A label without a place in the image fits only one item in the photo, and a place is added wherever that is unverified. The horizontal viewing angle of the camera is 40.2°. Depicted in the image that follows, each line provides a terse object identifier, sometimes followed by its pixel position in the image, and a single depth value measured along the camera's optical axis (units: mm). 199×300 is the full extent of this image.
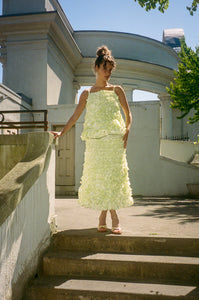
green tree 9164
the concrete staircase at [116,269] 2480
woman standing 3139
